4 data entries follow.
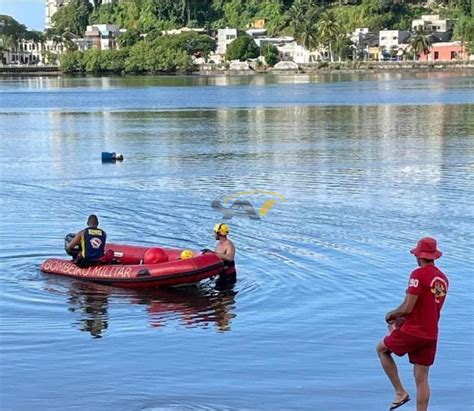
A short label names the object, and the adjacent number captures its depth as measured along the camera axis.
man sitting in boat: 20.62
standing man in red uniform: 10.80
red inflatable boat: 19.80
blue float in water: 45.09
